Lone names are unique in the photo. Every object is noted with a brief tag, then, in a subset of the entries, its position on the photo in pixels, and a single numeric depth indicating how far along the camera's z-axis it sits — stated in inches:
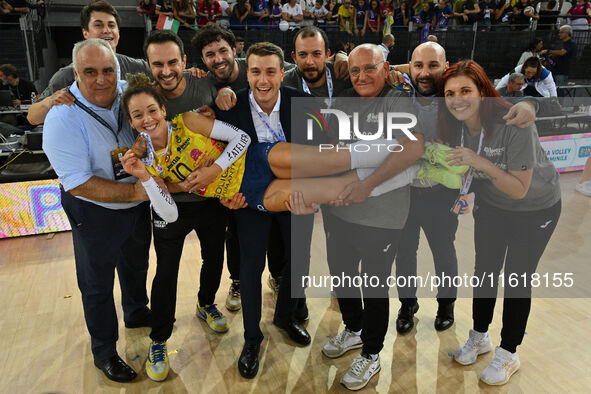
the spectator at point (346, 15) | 343.3
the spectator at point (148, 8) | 321.7
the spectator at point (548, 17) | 339.9
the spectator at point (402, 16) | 357.1
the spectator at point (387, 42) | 274.9
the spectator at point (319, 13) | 361.1
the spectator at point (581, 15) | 341.0
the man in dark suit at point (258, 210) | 79.4
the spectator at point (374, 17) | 346.6
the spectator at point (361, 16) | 346.1
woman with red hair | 72.7
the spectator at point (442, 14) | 346.0
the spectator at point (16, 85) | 235.9
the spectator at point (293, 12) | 348.5
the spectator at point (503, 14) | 344.8
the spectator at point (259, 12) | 340.2
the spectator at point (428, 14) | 347.8
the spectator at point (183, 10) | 302.2
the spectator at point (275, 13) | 341.6
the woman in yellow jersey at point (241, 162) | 76.7
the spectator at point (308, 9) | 359.7
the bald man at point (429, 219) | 89.4
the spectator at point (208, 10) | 313.0
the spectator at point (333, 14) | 358.6
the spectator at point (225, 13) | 321.3
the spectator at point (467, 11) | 344.8
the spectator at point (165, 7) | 313.8
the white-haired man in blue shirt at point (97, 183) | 74.4
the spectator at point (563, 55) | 297.3
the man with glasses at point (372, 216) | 78.8
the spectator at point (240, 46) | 278.7
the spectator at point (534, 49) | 270.3
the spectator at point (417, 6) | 358.6
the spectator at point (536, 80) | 186.2
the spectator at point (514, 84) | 159.3
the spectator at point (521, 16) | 339.9
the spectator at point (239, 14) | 328.8
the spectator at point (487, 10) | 348.2
